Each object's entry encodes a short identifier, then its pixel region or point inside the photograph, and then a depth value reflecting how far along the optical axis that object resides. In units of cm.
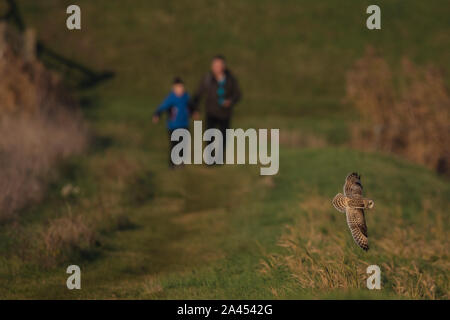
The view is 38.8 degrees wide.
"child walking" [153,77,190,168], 1408
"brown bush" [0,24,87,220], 1058
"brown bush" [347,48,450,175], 1705
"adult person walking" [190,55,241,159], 1384
